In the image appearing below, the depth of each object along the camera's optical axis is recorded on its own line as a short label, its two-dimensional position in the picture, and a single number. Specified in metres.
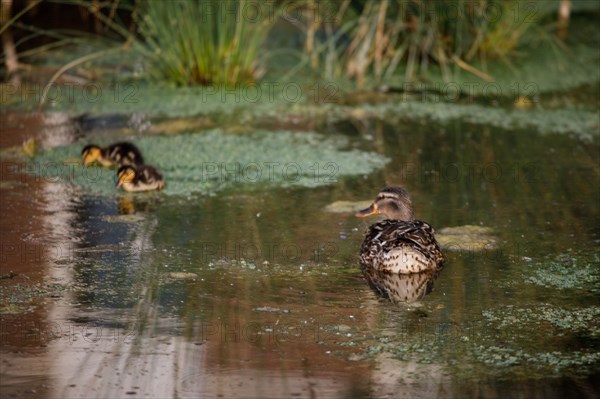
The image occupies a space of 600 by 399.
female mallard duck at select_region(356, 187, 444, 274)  12.22
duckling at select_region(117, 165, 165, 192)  15.28
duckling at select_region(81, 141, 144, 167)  16.44
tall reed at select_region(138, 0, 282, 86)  20.59
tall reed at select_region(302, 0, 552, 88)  21.95
